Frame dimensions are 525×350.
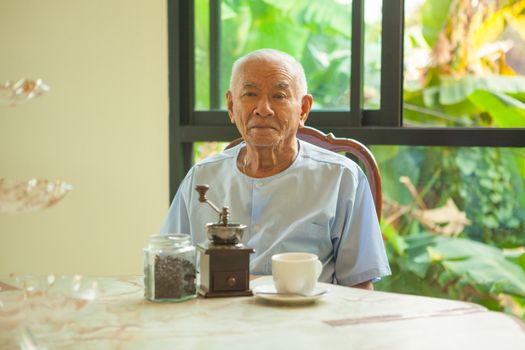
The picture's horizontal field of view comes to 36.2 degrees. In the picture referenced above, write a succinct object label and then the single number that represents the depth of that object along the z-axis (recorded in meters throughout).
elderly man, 2.09
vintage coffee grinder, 1.65
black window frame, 2.77
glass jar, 1.61
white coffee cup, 1.61
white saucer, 1.58
